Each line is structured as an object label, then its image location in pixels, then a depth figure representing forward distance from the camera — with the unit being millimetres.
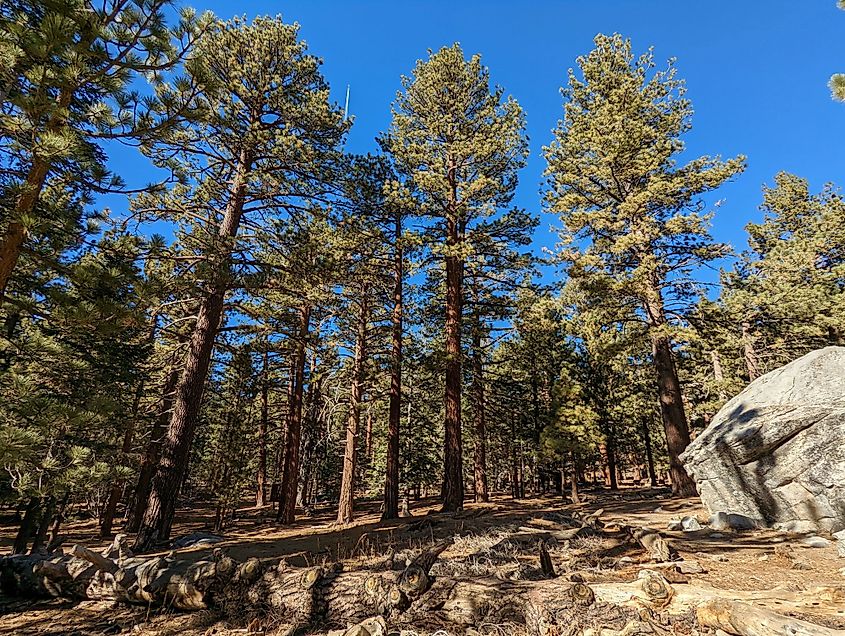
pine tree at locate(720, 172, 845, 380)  15430
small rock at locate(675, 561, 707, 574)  5312
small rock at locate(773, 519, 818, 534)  7866
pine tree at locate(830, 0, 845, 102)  5911
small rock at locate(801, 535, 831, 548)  6777
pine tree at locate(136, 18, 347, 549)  9023
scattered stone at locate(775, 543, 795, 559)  6215
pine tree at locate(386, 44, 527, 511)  13908
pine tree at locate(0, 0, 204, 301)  4824
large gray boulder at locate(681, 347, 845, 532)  8023
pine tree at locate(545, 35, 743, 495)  13758
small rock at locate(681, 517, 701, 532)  8742
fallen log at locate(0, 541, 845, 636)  4082
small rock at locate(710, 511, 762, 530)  8469
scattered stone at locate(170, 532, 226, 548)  9856
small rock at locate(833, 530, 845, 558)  6222
